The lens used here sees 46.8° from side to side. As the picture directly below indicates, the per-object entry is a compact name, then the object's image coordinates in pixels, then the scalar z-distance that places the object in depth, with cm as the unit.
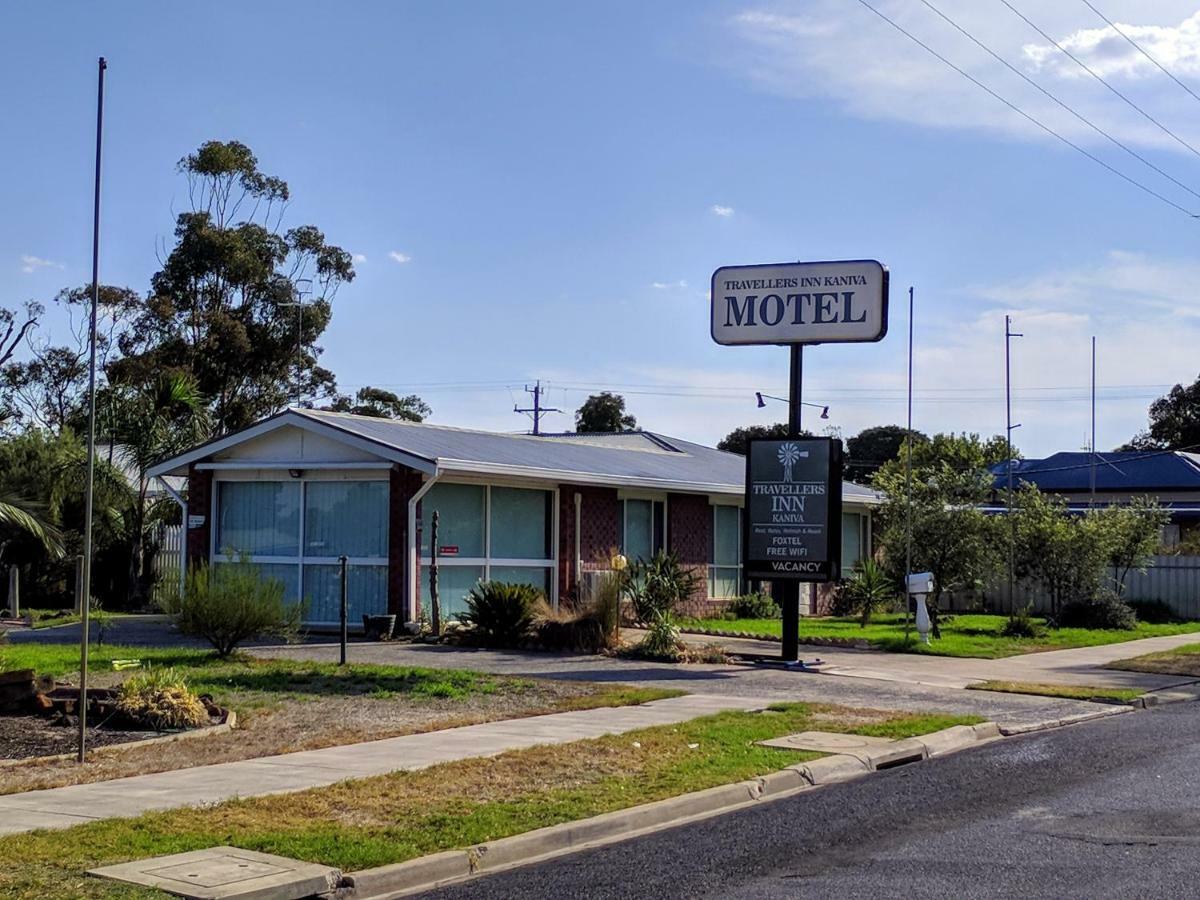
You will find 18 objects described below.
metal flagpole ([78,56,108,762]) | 961
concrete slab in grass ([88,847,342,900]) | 679
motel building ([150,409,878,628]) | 2194
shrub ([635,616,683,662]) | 1962
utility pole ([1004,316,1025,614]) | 2742
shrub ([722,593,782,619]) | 2922
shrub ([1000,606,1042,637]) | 2509
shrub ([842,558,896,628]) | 2852
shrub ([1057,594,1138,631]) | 2778
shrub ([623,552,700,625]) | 2297
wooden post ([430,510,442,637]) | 2147
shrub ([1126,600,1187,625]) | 3161
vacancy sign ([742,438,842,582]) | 2023
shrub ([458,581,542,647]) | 2059
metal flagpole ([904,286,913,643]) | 2420
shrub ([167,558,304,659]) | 1742
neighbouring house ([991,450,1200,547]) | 5228
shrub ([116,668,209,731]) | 1201
